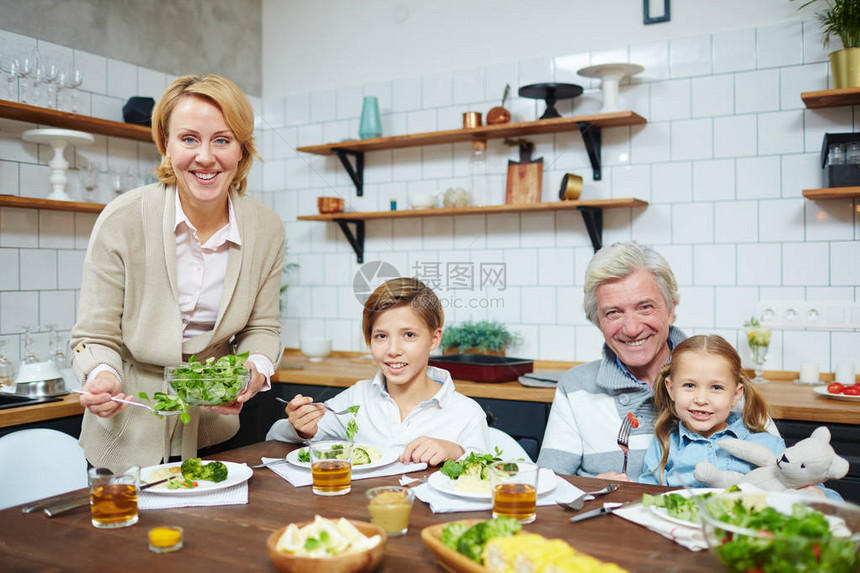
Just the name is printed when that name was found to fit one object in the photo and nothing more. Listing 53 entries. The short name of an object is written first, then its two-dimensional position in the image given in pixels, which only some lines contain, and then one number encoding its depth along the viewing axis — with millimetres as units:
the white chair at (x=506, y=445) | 1908
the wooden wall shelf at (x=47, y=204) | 2777
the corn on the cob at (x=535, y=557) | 909
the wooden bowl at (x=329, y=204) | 3650
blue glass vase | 3570
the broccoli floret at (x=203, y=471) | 1420
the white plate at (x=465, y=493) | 1311
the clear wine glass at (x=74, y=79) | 3000
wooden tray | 950
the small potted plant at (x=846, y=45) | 2574
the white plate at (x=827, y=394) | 2307
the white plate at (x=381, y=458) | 1543
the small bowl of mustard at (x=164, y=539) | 1069
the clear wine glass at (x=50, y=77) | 2930
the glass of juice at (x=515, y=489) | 1190
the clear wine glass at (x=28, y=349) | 2760
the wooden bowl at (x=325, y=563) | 955
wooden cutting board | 3195
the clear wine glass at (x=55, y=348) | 2885
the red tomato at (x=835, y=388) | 2396
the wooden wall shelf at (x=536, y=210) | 2977
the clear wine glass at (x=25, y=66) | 2863
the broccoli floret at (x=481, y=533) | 989
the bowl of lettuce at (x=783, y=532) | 800
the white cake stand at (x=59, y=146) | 2936
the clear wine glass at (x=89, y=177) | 3094
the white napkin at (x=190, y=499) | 1307
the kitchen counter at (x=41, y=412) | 2312
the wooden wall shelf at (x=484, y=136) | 3006
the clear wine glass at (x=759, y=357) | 2766
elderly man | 1903
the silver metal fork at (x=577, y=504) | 1271
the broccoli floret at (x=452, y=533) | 1024
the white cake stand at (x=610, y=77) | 2982
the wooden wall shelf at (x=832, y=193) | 2562
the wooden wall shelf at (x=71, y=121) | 2814
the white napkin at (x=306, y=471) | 1482
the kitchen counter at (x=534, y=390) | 2234
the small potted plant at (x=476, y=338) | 3279
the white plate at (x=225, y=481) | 1342
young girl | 1678
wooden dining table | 1035
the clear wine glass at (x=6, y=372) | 2670
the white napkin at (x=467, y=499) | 1276
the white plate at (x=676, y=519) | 1150
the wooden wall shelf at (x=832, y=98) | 2584
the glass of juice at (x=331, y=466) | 1373
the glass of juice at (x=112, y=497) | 1178
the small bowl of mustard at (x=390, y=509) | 1130
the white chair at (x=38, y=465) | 1654
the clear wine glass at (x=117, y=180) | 3217
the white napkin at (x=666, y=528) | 1096
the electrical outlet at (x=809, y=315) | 2764
